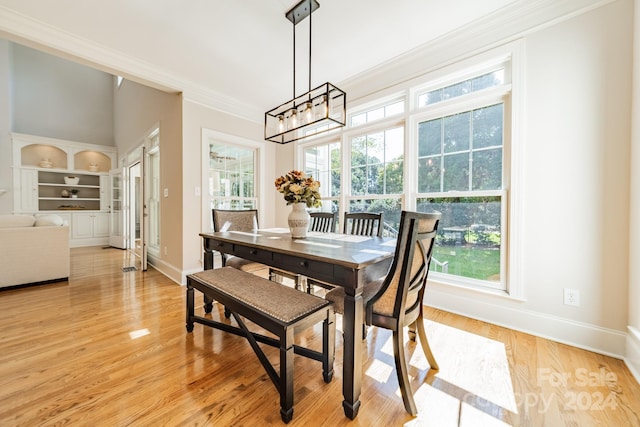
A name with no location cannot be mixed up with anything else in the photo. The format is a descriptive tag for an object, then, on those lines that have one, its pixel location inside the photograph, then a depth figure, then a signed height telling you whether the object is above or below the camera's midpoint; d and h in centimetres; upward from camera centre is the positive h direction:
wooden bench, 116 -55
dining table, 118 -30
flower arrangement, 201 +19
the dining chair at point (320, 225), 247 -16
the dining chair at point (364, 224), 231 -13
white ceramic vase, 204 -9
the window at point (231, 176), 370 +56
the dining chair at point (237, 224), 238 -15
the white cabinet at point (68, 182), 539 +71
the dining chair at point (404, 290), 118 -43
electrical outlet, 180 -65
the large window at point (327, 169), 359 +66
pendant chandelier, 193 +87
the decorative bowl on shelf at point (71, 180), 600 +77
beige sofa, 288 -49
